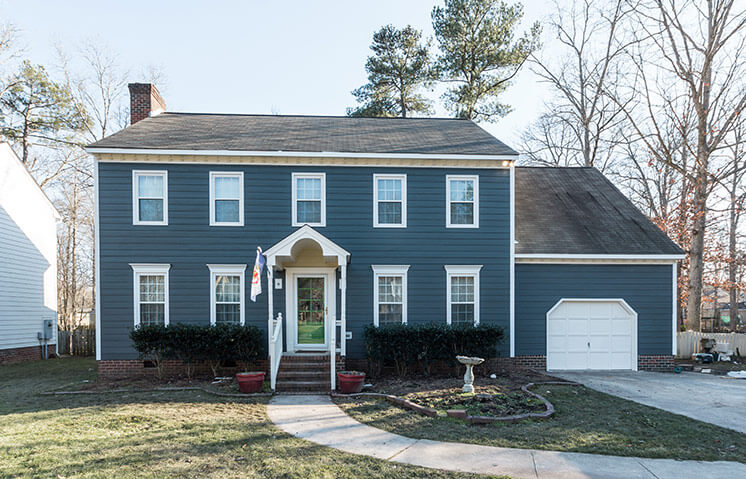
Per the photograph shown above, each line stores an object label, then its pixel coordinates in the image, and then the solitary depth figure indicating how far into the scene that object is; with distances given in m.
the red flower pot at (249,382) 9.29
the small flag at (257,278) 9.55
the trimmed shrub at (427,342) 11.05
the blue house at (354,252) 11.50
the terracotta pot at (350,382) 9.41
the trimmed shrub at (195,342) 10.76
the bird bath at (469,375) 9.24
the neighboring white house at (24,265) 15.58
